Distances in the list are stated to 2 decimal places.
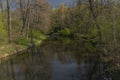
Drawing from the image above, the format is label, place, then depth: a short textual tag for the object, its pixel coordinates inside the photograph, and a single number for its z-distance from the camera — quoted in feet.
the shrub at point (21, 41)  68.18
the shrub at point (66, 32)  128.54
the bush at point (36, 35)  95.76
